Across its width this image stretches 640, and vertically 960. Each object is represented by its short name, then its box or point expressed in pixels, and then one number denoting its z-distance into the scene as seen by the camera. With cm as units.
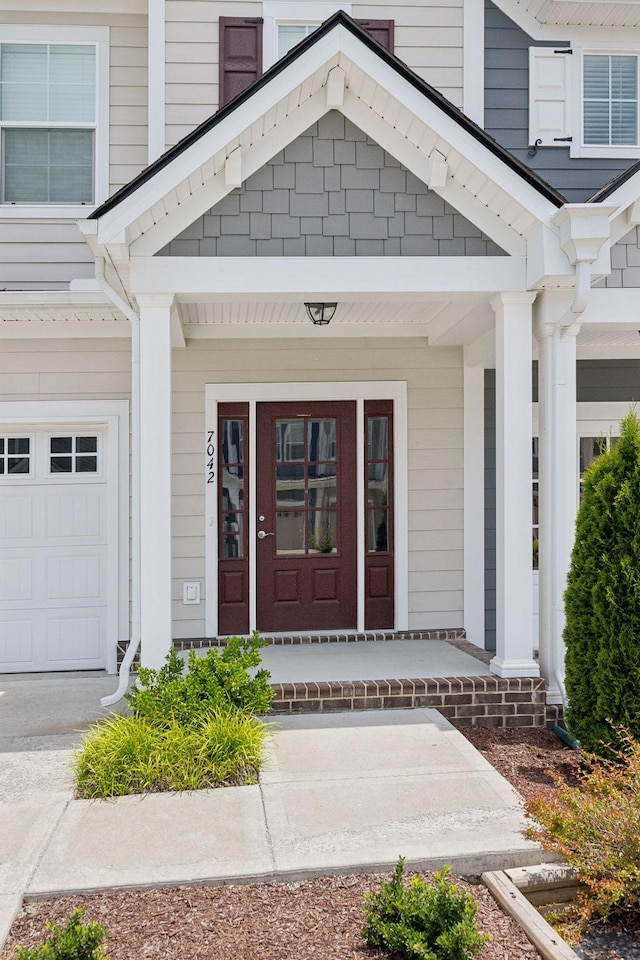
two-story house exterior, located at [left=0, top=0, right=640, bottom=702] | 662
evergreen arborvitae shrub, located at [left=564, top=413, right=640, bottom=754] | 433
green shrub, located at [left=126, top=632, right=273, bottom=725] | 438
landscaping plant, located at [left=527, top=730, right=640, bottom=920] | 293
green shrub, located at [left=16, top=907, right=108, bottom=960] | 240
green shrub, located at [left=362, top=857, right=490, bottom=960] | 255
